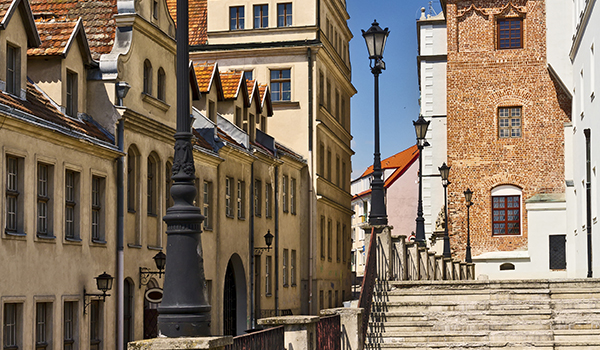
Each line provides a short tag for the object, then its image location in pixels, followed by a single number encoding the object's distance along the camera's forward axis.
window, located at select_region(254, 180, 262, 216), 37.21
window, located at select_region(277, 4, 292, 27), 46.28
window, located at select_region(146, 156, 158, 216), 26.25
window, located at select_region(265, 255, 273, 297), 37.72
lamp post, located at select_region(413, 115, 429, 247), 32.72
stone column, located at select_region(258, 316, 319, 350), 11.48
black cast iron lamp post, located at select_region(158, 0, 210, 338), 8.75
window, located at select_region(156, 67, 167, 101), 27.39
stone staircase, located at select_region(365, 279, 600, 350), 16.22
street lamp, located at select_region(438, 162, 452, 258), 39.26
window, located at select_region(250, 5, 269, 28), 46.34
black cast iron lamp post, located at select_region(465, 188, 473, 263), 44.62
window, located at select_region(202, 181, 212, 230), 30.53
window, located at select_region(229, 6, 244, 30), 46.53
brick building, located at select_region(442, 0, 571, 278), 50.62
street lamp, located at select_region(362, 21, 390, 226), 20.58
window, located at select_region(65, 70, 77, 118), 23.25
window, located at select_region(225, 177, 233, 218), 32.94
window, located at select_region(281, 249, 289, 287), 40.31
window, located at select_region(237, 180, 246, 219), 34.62
